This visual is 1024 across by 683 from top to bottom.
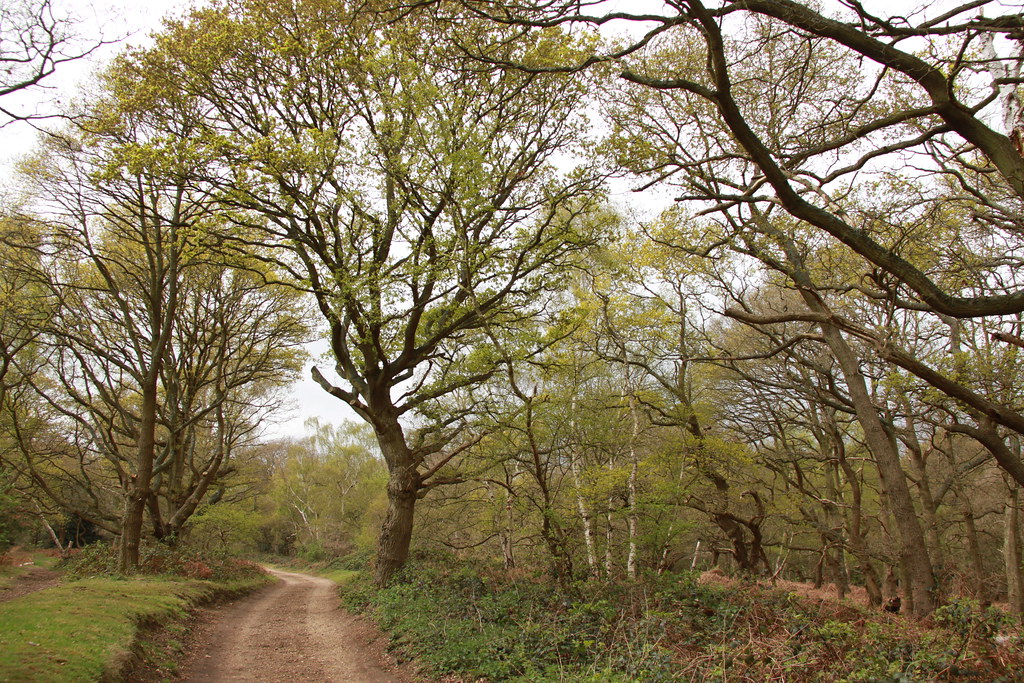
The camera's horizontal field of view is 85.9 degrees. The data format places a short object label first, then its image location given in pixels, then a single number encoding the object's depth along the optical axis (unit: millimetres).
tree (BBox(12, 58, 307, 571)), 11633
